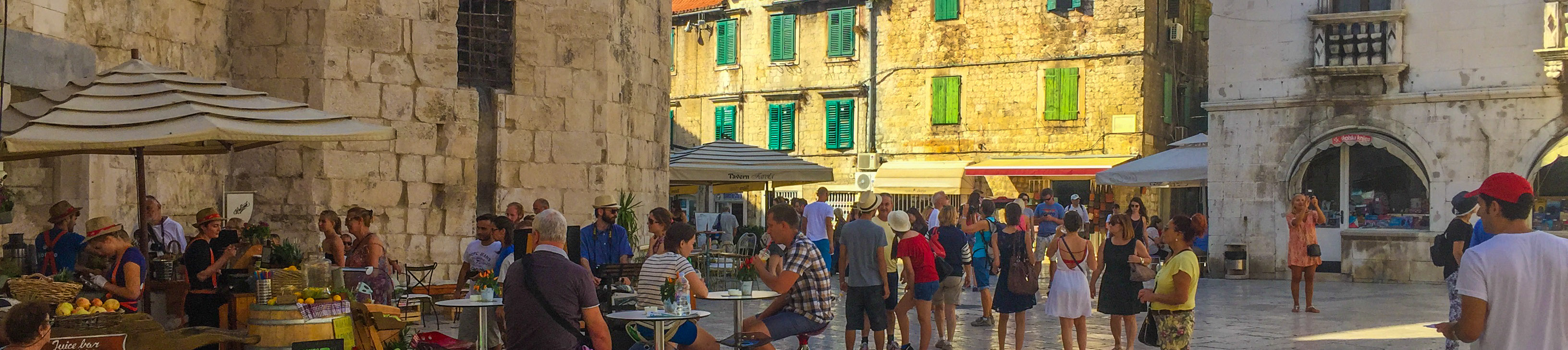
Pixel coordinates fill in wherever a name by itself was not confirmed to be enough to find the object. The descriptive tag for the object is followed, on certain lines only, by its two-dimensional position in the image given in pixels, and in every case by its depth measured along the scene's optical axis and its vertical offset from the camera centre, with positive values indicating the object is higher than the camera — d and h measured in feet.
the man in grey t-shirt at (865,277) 28.66 -2.26
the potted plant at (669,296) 22.89 -2.18
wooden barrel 22.11 -2.72
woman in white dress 29.19 -2.40
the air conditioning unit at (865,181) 89.10 -0.45
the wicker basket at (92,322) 19.58 -2.37
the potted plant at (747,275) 26.12 -2.11
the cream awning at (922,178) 85.51 -0.20
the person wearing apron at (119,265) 23.26 -1.79
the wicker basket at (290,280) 22.31 -1.92
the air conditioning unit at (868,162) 90.17 +0.89
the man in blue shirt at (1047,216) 52.34 -1.59
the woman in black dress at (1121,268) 28.66 -2.04
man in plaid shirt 25.13 -2.26
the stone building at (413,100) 36.45 +2.25
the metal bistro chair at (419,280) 32.04 -3.27
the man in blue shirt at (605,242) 32.89 -1.80
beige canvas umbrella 22.52 +0.91
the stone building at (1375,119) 52.08 +2.60
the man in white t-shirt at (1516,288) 15.10 -1.25
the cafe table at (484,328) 25.99 -3.19
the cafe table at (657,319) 22.21 -2.53
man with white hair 19.67 -1.93
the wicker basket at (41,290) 20.66 -1.99
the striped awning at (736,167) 57.31 +0.30
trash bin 57.67 -3.71
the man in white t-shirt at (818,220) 50.57 -1.82
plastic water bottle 22.99 -2.24
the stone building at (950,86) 81.71 +6.05
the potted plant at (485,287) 25.55 -2.31
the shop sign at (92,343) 18.51 -2.58
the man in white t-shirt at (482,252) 32.89 -2.08
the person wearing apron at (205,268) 25.84 -2.08
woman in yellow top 23.76 -2.11
